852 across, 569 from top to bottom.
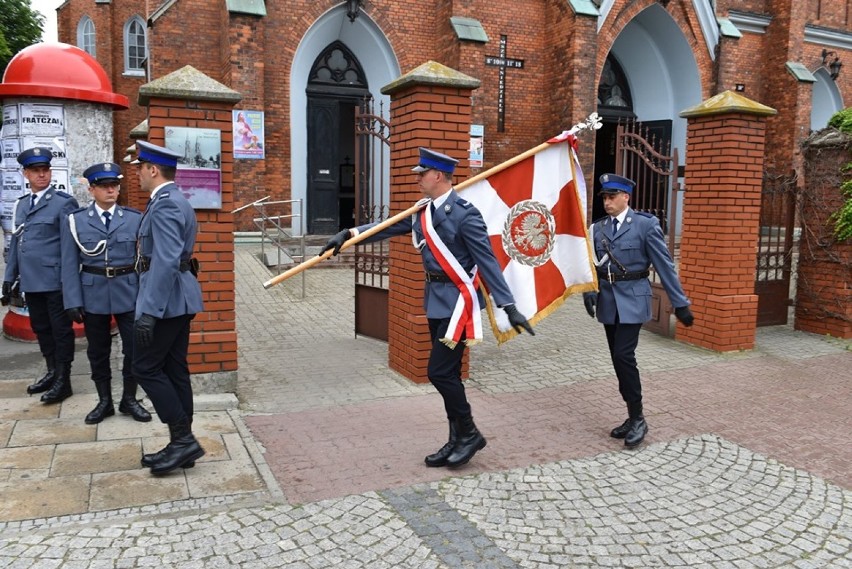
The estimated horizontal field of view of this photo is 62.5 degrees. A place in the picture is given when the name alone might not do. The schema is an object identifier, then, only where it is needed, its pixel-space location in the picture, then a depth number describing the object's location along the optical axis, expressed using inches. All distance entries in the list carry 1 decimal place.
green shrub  324.2
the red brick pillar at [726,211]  302.7
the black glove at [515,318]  161.0
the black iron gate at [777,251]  344.5
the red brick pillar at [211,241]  212.5
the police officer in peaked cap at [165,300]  155.1
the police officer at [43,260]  212.8
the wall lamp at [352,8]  602.1
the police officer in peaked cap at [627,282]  192.4
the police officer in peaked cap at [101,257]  190.1
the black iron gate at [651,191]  331.6
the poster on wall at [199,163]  211.9
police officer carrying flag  166.9
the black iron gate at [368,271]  300.8
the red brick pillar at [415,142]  240.1
